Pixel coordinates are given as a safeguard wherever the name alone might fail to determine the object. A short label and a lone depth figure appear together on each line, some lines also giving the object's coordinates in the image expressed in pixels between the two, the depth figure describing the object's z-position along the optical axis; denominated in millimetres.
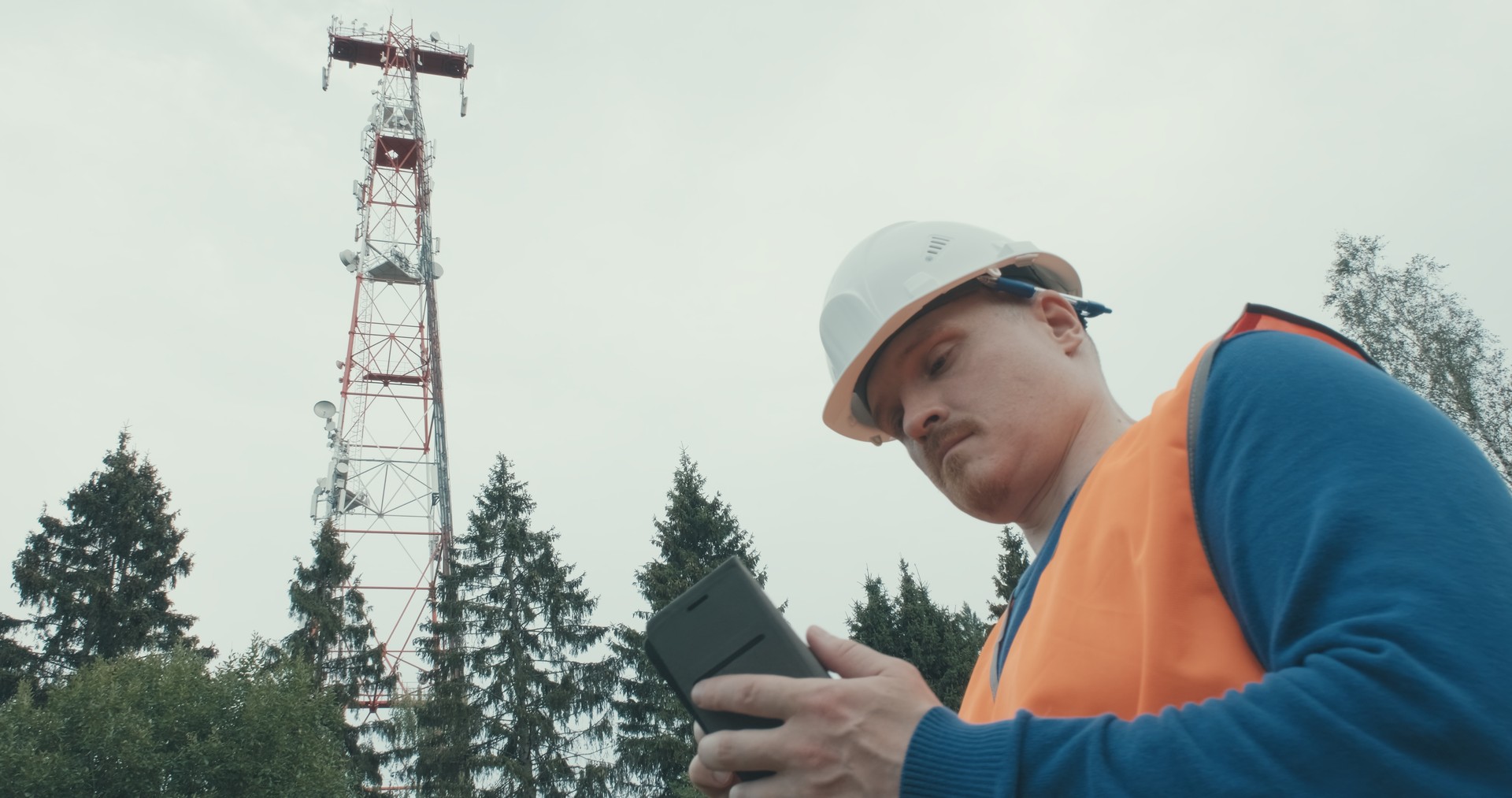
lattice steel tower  24328
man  814
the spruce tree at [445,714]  23922
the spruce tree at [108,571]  26016
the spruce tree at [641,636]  23031
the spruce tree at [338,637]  26812
